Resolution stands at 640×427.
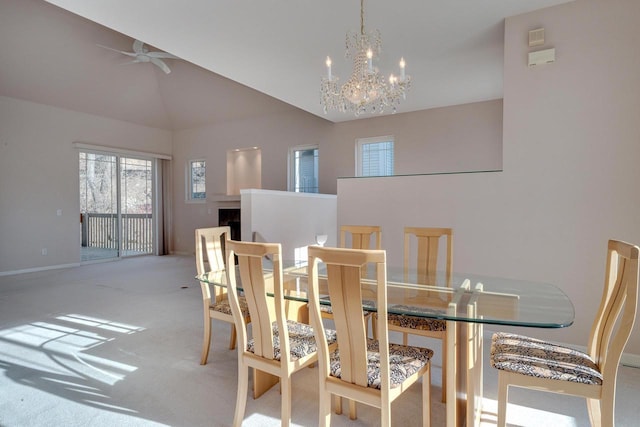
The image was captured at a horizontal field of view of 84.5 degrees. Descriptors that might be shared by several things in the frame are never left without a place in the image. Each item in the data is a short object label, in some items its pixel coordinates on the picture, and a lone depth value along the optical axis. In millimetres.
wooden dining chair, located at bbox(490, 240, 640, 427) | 1332
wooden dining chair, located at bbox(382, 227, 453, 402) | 1988
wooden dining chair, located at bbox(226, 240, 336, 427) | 1564
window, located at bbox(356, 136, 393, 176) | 5797
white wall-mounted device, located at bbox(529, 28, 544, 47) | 2664
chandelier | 2617
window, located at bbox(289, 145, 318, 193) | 6500
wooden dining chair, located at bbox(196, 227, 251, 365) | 2420
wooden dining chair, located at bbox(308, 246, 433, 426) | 1284
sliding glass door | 6863
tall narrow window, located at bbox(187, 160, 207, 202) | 7852
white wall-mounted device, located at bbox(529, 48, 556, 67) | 2650
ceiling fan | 5066
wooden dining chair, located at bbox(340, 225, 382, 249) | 2779
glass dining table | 1516
